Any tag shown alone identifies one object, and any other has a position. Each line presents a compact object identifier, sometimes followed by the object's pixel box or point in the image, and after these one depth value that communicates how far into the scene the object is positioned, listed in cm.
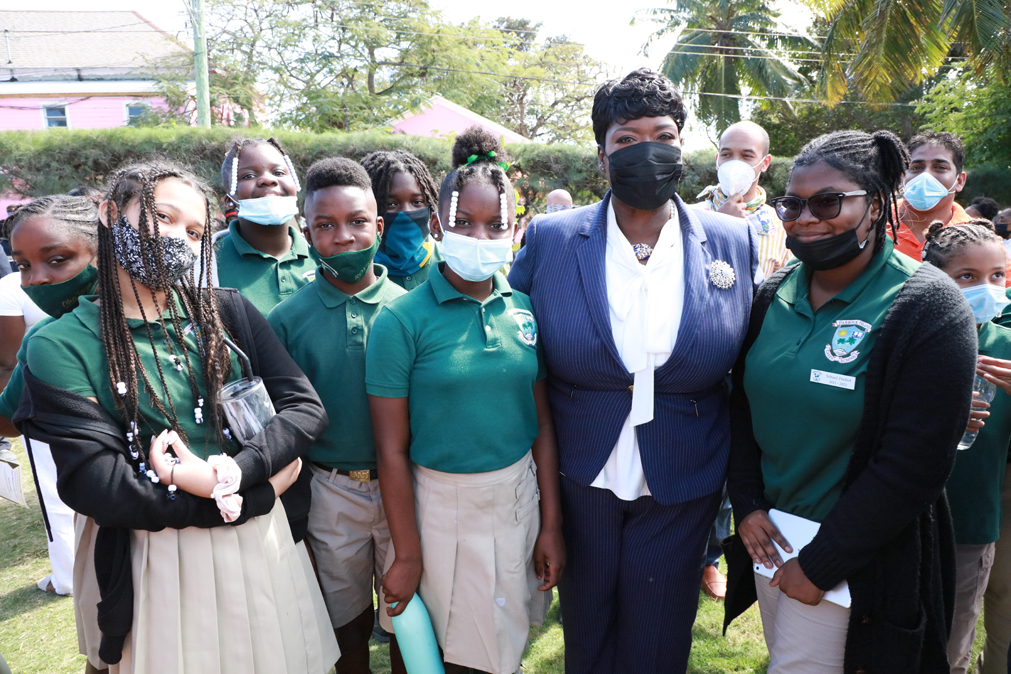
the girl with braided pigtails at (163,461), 181
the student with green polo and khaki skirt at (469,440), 227
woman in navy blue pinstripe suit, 231
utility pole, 1681
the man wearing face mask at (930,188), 396
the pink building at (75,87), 2402
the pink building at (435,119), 2333
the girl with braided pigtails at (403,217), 323
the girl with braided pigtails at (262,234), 309
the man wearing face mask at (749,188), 419
